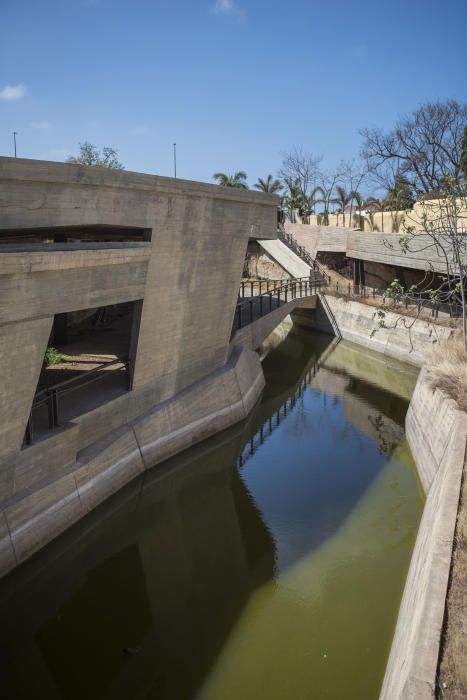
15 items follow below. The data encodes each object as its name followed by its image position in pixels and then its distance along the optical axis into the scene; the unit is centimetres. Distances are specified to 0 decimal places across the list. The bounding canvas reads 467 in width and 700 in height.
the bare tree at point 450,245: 1975
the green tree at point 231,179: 5128
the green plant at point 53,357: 1659
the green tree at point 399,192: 4097
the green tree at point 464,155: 3678
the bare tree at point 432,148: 3853
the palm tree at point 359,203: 4178
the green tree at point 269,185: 5784
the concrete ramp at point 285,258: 3750
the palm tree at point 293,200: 5402
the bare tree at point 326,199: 5400
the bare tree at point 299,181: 5713
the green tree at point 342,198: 5192
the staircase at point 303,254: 3694
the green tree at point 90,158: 3912
